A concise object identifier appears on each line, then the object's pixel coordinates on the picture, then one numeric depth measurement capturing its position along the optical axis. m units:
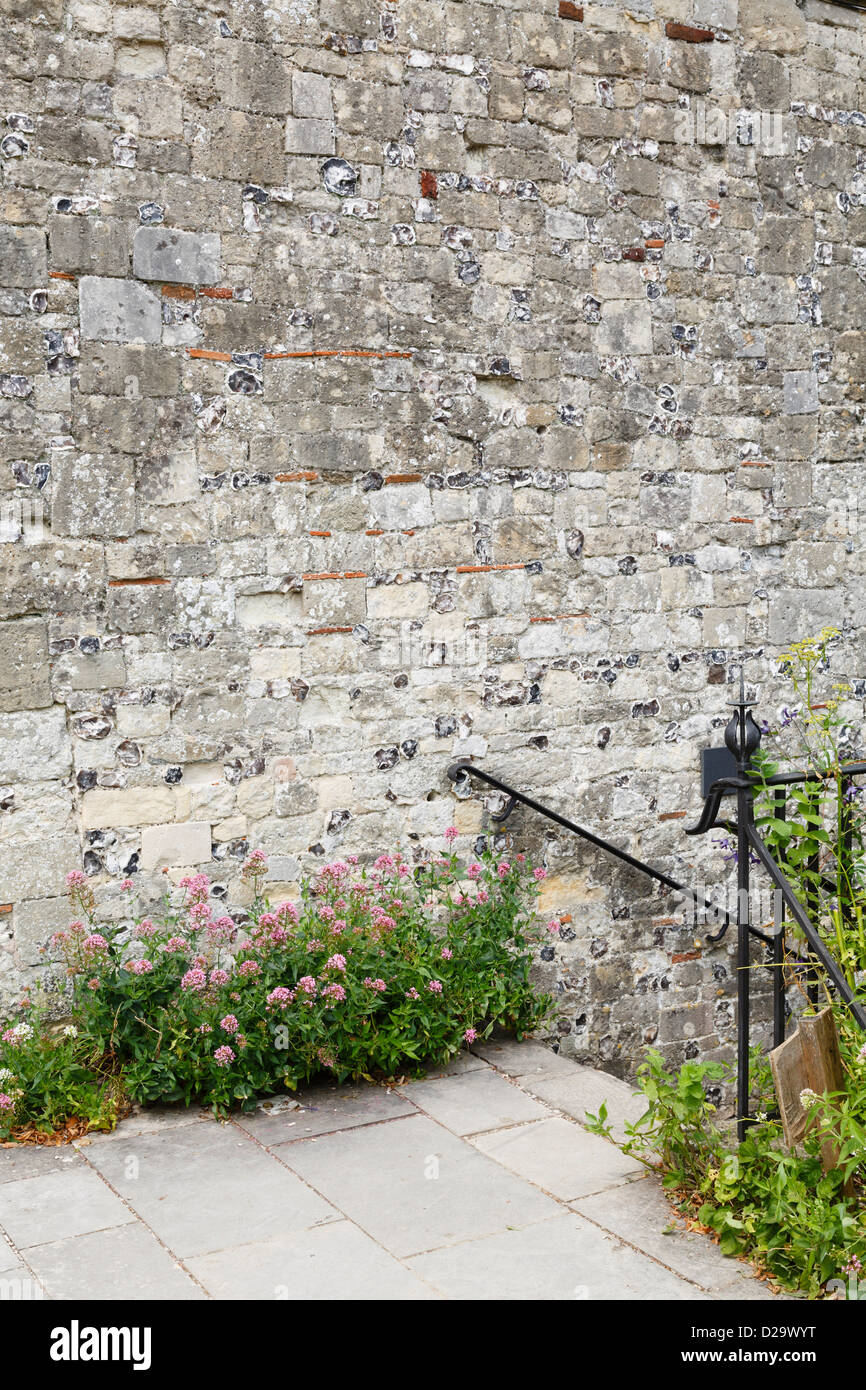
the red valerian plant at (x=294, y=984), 3.71
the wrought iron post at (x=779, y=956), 3.29
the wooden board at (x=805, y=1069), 2.94
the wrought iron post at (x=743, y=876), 3.12
